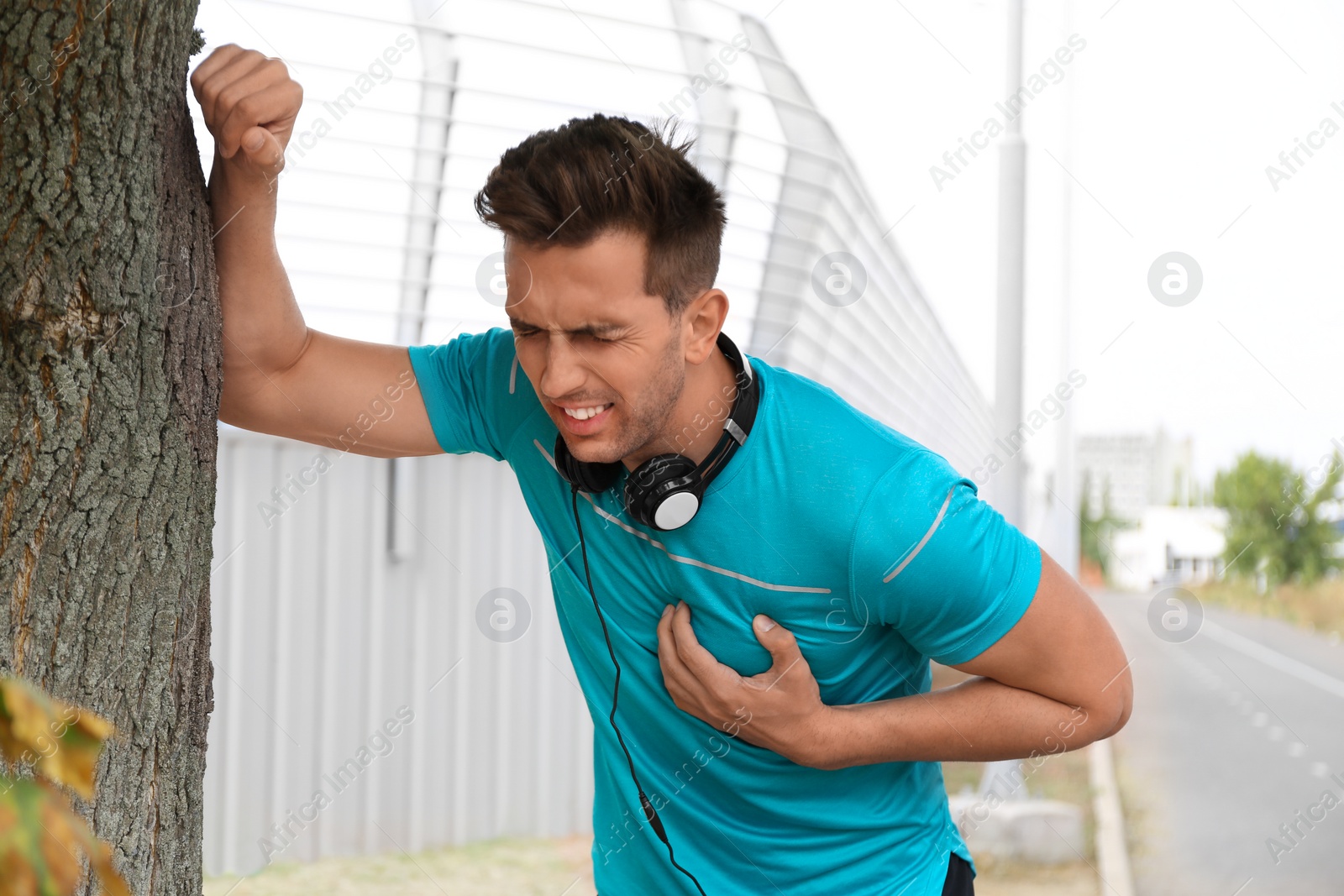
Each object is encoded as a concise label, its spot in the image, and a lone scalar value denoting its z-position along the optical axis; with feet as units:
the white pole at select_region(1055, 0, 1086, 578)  27.63
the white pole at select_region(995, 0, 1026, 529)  20.31
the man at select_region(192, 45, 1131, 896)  5.83
